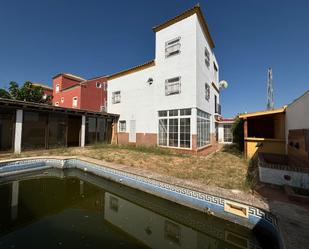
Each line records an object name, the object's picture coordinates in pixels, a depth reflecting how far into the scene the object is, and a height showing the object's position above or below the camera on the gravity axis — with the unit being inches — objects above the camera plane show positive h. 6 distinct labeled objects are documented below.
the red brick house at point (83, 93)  796.6 +203.1
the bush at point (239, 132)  457.5 -5.5
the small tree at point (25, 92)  920.5 +227.9
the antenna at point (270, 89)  764.9 +222.9
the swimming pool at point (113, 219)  120.3 -93.4
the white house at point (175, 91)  417.7 +129.2
